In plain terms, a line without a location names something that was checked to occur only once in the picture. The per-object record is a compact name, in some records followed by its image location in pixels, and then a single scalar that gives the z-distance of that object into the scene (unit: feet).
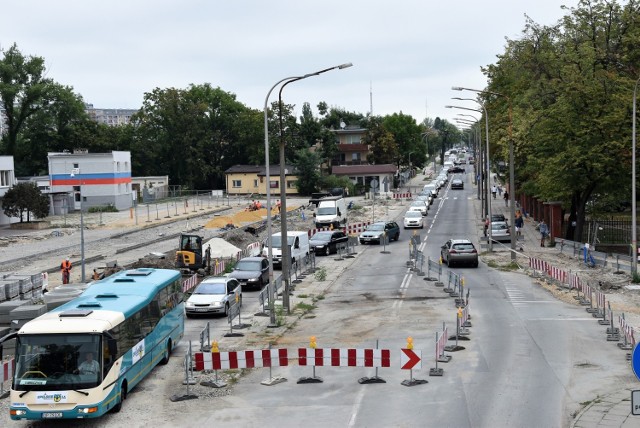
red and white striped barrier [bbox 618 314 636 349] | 70.80
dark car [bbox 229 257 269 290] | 118.21
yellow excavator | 130.00
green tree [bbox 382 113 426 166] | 465.67
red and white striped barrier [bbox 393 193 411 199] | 310.86
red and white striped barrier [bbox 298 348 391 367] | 62.28
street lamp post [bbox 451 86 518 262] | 140.62
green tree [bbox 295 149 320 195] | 333.21
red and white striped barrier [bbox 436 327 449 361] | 67.05
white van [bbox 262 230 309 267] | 140.15
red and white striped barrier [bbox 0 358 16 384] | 63.98
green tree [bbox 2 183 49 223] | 224.94
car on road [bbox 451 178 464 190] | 370.94
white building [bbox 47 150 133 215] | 281.33
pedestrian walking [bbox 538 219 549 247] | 166.61
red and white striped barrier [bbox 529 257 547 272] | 124.26
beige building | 352.90
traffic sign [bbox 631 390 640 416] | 34.81
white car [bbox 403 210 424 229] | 208.54
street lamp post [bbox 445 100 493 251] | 158.68
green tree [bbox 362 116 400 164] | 402.52
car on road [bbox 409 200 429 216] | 236.16
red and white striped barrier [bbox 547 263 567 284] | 114.62
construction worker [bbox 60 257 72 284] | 124.26
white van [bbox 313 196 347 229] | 203.92
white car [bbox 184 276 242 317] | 97.35
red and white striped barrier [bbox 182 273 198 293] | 114.62
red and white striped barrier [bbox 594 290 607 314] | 91.70
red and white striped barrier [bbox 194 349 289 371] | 62.28
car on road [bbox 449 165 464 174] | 496.23
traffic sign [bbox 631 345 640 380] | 36.56
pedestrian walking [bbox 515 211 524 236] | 189.18
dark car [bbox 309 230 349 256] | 160.66
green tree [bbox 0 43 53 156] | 330.34
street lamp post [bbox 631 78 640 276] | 114.73
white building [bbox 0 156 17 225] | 235.40
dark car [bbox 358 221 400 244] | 174.91
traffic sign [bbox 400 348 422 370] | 61.41
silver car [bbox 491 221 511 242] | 176.45
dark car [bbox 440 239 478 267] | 135.23
